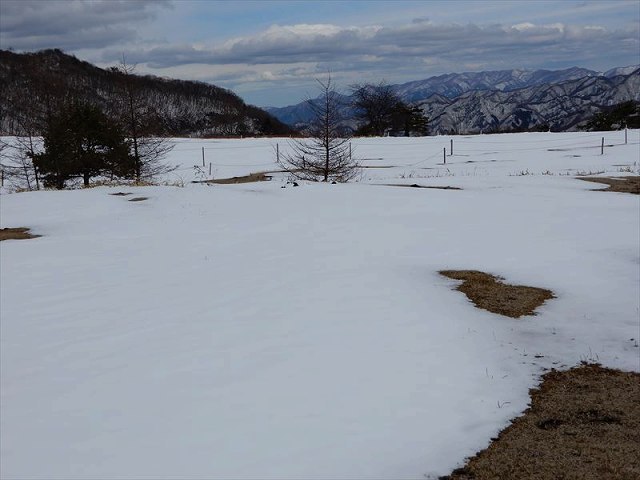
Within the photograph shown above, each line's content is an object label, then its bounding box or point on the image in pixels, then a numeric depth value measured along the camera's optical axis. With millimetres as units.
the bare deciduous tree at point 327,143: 24156
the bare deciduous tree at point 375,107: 73562
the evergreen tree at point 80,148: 25281
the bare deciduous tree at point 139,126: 28562
